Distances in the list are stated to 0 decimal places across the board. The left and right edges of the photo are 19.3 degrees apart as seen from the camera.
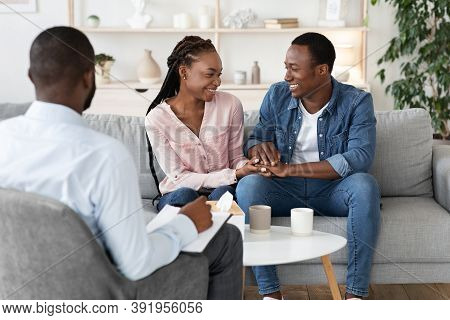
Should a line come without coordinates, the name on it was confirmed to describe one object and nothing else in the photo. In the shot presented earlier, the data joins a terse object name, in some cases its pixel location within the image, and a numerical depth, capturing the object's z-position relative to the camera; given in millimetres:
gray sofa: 4521
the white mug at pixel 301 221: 3996
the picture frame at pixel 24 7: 9297
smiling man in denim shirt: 4404
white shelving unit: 8909
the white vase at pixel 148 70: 9036
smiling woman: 4776
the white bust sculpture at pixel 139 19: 9056
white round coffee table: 3627
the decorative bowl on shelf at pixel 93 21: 9036
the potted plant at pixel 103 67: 9003
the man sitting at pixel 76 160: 2616
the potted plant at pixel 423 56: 8159
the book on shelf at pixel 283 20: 8849
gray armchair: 2540
